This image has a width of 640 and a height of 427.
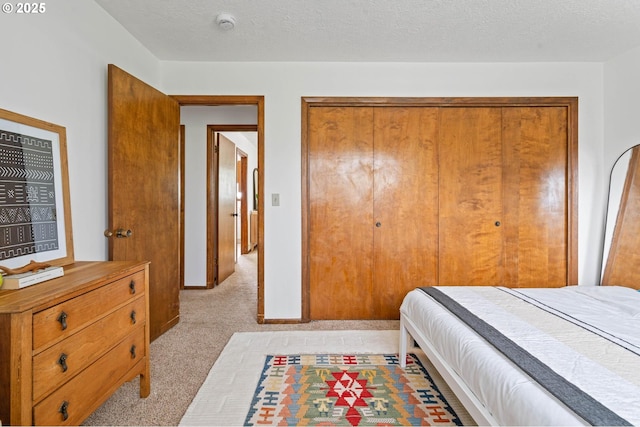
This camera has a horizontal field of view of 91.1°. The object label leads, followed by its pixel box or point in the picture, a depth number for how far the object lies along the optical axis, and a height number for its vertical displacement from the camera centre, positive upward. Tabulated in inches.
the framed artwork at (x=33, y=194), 55.4 +2.7
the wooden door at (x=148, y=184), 82.8 +6.9
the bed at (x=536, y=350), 34.7 -21.0
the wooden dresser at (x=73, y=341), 39.0 -20.8
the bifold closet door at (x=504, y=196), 116.4 +3.4
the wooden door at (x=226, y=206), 171.6 +0.0
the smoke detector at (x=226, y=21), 85.7 +51.7
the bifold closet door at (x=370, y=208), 116.1 -0.8
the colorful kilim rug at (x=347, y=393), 62.7 -42.2
